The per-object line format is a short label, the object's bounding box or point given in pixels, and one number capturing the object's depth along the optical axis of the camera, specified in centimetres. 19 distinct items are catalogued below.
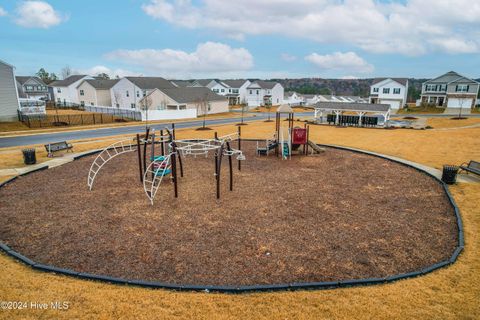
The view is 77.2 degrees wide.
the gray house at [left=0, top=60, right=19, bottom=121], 3784
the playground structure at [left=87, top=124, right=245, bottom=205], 1205
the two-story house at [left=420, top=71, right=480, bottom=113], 6819
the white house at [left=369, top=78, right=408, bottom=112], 7256
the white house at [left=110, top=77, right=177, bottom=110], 6194
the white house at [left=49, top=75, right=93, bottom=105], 7600
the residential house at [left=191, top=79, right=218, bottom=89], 9469
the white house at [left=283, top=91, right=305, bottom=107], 10413
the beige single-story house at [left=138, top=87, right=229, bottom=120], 5282
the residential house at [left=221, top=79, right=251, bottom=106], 9131
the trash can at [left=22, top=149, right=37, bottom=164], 1761
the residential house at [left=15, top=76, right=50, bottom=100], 8488
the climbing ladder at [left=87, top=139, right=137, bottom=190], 1386
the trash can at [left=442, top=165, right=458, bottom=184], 1384
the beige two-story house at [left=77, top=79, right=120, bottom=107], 6762
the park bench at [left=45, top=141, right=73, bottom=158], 1997
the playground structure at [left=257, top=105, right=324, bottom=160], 2031
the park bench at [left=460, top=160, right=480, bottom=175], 1455
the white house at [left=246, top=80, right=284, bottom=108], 8850
